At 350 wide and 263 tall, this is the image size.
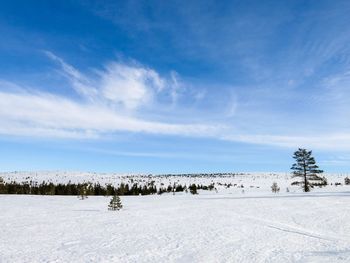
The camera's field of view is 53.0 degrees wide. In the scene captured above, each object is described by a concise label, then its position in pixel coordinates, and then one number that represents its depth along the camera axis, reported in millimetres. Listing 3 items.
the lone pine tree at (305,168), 41625
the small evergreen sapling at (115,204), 21391
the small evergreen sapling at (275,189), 41022
